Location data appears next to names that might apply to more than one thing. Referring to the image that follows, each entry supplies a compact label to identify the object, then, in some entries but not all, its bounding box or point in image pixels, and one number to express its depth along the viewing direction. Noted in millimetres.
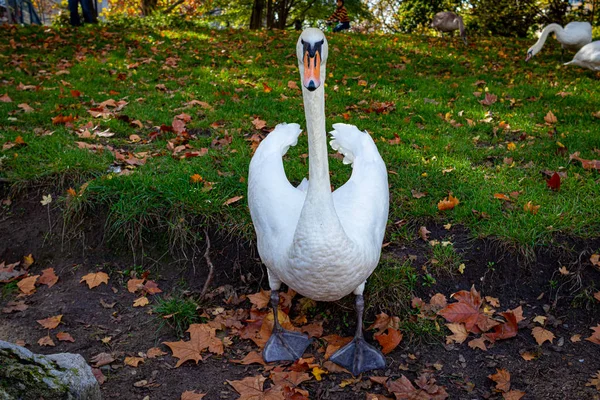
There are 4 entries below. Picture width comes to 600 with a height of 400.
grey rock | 2057
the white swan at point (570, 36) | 8836
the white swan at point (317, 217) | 2760
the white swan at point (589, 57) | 7395
